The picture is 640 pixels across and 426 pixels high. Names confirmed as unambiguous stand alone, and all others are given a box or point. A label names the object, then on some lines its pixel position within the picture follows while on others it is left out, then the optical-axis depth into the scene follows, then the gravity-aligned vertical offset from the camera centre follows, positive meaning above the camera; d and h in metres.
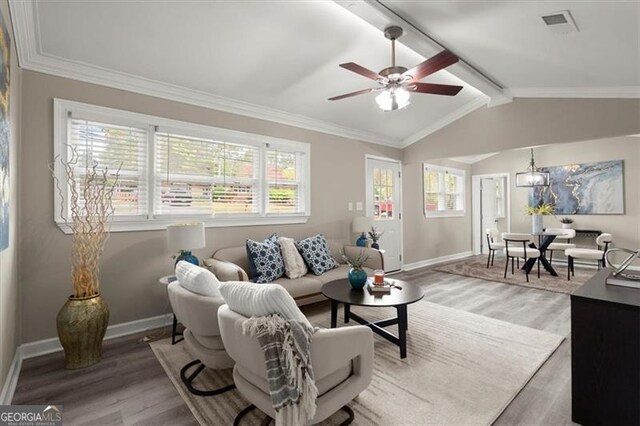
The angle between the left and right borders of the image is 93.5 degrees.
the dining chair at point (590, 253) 5.12 -0.77
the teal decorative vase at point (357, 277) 2.96 -0.65
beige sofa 3.01 -0.72
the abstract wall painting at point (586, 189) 5.98 +0.42
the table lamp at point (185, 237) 2.96 -0.24
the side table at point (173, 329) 2.90 -1.13
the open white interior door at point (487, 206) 8.05 +0.10
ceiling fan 2.39 +1.12
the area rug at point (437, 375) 1.87 -1.26
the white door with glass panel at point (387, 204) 5.67 +0.14
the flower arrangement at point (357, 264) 2.98 -0.53
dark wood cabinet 1.63 -0.84
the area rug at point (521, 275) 4.89 -1.22
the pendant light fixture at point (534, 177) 6.28 +0.71
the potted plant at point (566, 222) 6.47 -0.28
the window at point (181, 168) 2.96 +0.55
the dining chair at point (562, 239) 5.74 -0.67
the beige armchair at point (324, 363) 1.56 -0.83
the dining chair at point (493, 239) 6.27 -0.62
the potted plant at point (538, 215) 5.61 -0.11
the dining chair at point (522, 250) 5.36 -0.74
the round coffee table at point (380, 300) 2.59 -0.79
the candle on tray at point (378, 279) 3.02 -0.68
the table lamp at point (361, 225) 4.94 -0.23
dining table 5.48 -0.85
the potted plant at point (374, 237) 4.95 -0.43
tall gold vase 2.40 -0.93
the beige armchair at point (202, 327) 1.94 -0.76
